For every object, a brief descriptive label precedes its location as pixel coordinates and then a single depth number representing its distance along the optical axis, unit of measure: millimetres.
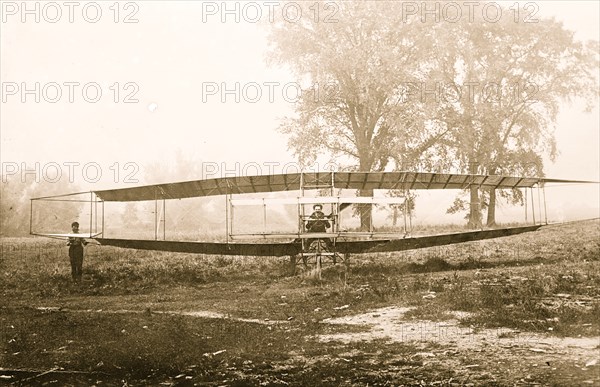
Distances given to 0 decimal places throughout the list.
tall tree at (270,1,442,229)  28125
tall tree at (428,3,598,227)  30391
